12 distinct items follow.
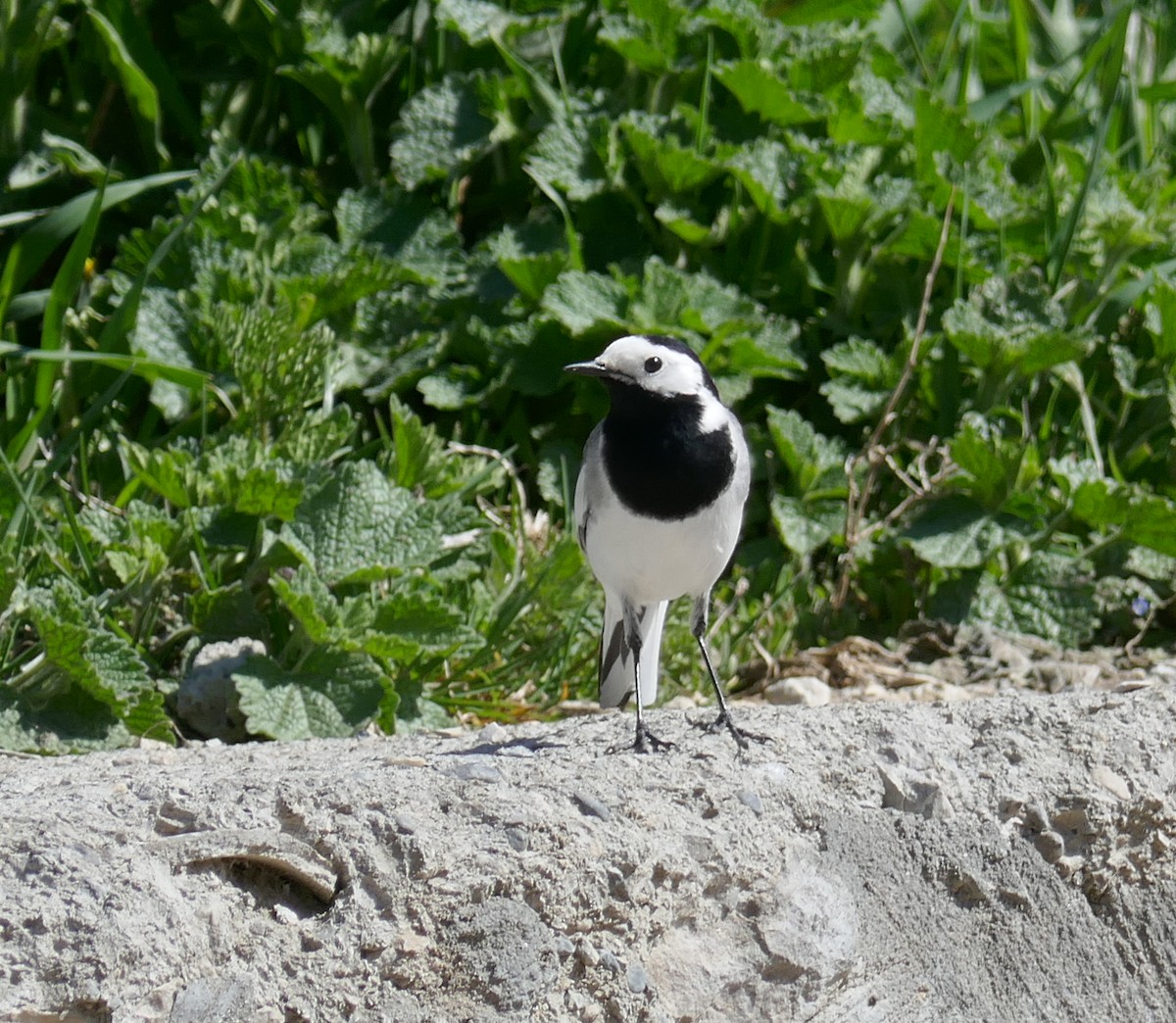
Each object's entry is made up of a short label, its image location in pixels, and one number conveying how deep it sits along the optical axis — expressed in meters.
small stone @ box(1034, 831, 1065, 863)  6.31
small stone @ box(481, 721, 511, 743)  6.61
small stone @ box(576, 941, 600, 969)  5.20
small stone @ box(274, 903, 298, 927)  4.86
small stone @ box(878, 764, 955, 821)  6.08
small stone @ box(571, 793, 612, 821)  5.44
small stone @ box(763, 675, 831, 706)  8.46
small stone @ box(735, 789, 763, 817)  5.73
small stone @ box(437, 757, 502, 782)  5.48
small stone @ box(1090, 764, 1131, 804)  6.43
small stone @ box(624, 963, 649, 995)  5.26
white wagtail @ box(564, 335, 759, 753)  6.91
